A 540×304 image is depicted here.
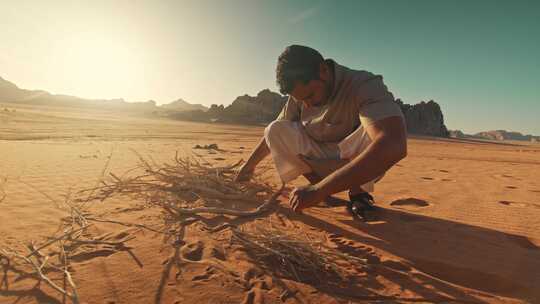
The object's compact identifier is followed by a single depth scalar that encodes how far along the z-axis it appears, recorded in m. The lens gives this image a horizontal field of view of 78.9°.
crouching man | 1.59
